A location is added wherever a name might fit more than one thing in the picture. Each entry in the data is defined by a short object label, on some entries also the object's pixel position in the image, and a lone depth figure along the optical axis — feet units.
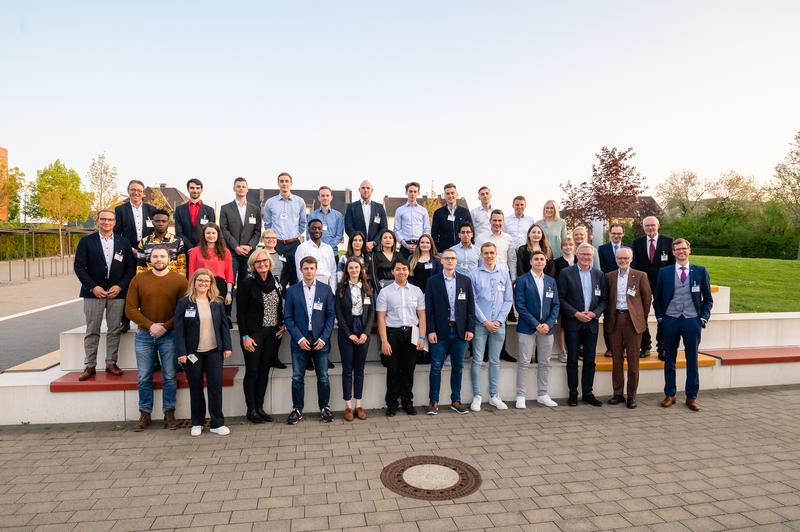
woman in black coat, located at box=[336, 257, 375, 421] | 19.17
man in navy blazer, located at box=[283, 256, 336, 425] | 18.71
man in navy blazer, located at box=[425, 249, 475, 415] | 20.04
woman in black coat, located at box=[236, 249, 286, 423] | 18.49
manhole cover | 13.30
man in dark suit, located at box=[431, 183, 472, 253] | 26.04
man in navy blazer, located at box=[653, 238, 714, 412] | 20.92
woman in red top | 20.06
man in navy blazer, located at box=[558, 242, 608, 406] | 21.25
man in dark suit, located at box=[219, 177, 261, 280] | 23.35
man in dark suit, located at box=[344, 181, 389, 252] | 25.32
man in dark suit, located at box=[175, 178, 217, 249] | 22.52
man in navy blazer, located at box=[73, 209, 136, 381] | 18.92
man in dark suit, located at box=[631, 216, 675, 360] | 23.40
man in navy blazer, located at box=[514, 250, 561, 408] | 20.92
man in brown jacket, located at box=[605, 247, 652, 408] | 21.18
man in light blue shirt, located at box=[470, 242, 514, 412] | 20.77
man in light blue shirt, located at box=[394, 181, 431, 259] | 25.55
